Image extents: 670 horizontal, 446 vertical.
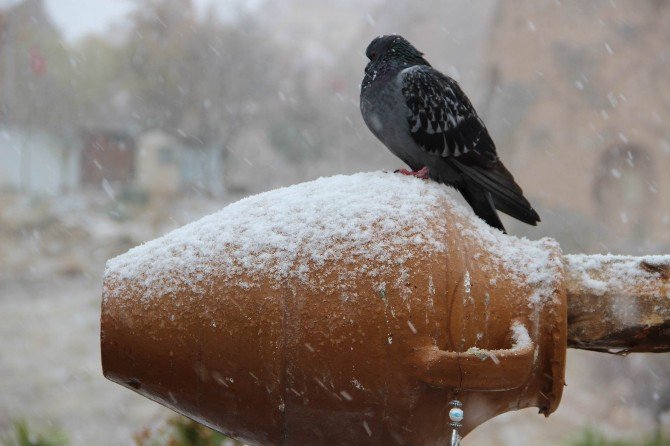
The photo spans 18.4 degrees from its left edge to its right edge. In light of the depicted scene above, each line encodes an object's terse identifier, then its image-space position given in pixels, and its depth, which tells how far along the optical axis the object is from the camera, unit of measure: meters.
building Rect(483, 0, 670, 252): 9.21
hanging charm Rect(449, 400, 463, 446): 1.89
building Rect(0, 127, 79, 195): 16.00
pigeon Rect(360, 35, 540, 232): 2.14
